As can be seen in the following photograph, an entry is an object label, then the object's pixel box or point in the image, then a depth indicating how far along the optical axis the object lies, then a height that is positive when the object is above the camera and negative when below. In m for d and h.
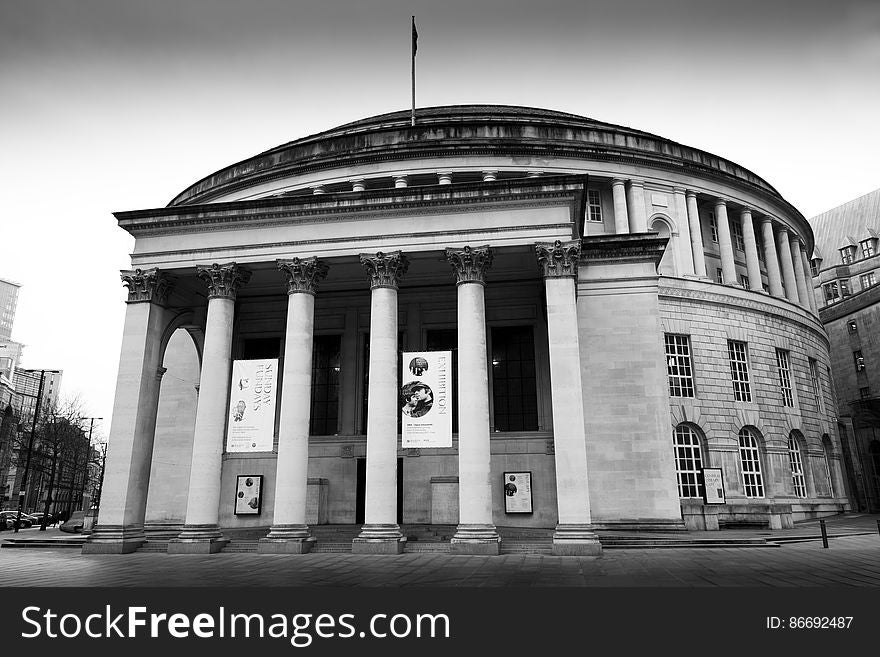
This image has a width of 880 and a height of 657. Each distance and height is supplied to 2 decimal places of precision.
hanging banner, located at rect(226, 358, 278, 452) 23.12 +3.15
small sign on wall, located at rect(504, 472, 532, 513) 26.23 -0.21
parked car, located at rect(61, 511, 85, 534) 40.47 -2.26
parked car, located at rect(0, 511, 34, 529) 51.28 -2.33
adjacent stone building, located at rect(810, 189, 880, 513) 51.50 +14.19
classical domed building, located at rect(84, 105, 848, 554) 22.36 +6.45
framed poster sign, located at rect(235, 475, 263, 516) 28.42 -0.27
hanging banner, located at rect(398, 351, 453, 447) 22.12 +3.20
